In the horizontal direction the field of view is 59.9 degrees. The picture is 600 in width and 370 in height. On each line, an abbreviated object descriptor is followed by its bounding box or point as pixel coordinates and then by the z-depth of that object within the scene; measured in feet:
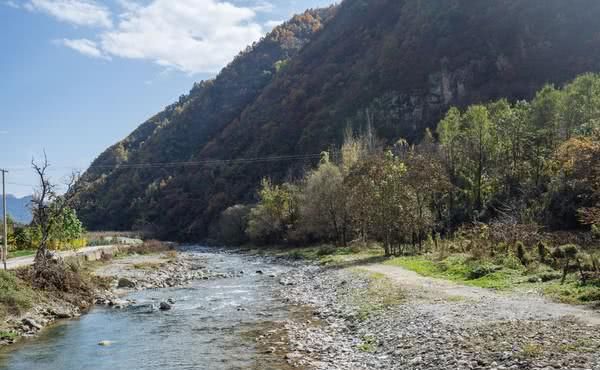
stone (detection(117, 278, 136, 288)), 145.66
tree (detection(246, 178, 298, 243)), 304.34
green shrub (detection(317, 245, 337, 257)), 209.97
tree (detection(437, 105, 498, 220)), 234.17
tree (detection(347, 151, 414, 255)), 163.43
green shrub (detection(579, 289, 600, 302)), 62.49
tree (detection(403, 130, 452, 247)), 165.78
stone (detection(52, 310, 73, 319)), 97.39
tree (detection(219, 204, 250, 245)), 385.85
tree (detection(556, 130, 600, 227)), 96.14
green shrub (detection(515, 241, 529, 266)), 94.48
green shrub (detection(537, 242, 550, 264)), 93.58
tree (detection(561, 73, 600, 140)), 215.51
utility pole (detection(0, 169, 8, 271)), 154.53
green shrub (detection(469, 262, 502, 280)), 94.47
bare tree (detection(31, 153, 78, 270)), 116.67
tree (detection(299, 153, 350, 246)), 231.50
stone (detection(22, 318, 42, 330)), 85.92
